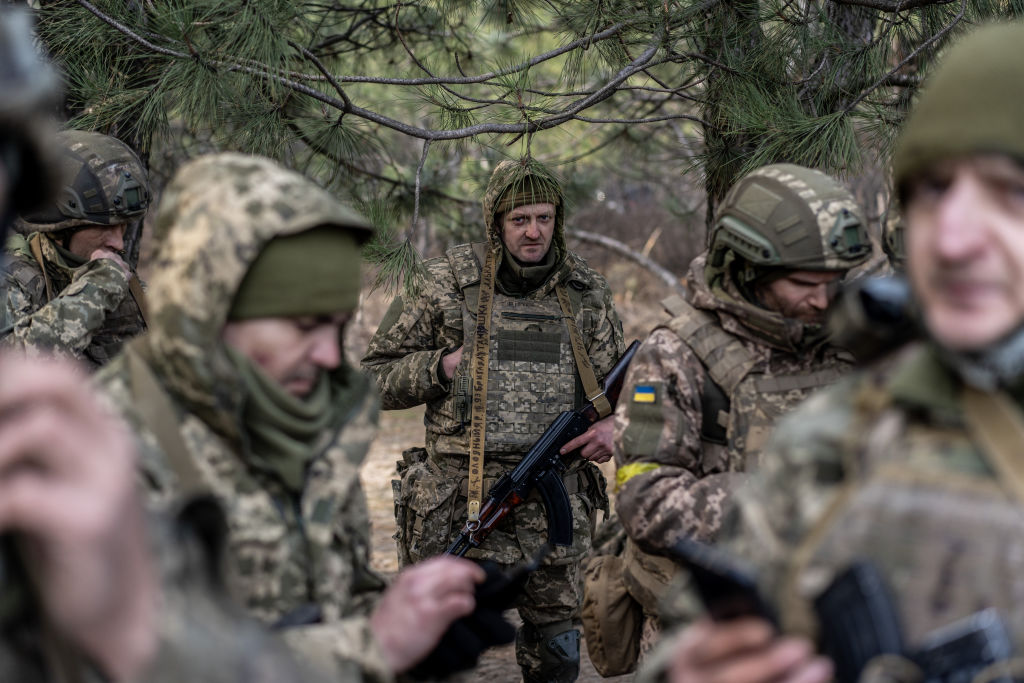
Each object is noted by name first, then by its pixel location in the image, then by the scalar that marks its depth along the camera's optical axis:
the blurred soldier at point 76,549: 0.98
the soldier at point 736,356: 2.62
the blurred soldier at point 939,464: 1.16
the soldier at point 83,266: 4.05
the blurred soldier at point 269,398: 1.72
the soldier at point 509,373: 4.61
